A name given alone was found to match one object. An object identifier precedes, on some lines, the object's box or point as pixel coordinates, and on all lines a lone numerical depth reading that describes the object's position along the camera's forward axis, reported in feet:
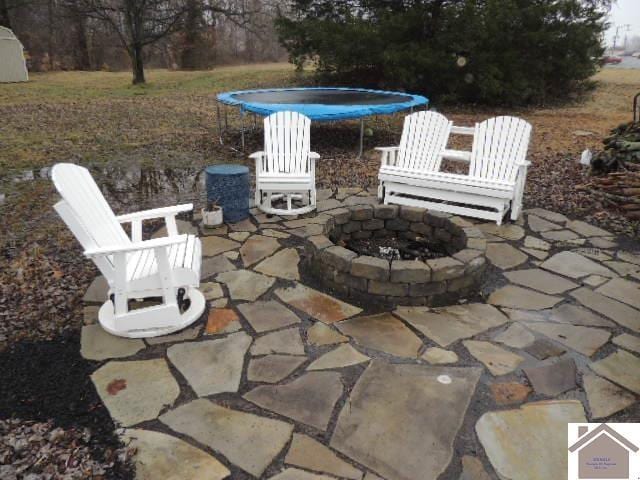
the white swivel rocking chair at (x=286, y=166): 14.11
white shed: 51.34
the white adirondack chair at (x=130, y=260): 7.51
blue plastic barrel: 13.50
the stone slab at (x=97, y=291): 9.75
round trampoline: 20.84
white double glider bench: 13.83
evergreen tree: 33.50
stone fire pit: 9.46
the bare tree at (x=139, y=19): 46.75
